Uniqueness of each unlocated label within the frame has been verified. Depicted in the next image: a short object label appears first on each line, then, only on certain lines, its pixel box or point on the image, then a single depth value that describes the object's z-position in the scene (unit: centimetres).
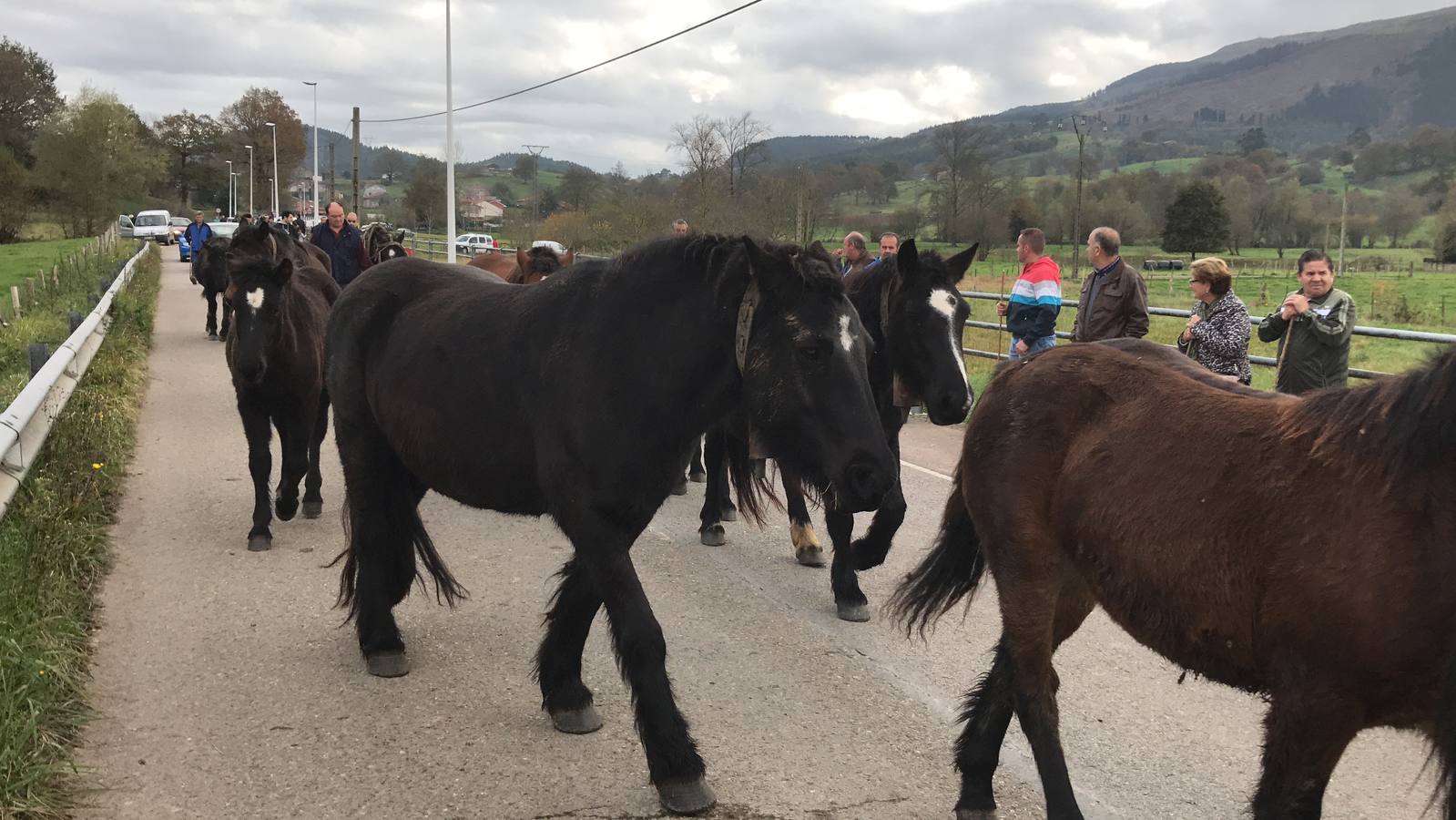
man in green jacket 695
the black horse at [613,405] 333
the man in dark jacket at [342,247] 1222
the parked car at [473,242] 4867
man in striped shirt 814
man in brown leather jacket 803
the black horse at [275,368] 685
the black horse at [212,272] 1398
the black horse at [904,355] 536
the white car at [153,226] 6281
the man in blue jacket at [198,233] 2209
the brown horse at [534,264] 1023
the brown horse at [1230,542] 238
